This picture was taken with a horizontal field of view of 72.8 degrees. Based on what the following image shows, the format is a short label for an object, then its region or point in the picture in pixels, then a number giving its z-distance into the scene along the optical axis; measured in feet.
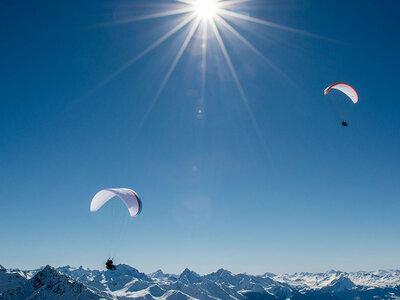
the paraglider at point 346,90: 138.49
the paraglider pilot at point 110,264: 119.61
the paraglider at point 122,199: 111.86
